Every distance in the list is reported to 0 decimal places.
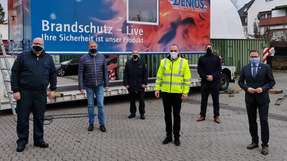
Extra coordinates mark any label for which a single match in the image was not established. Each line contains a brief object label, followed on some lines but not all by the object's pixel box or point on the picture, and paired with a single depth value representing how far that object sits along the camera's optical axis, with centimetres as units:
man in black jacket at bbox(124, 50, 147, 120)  735
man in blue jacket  601
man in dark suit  495
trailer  754
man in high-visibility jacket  522
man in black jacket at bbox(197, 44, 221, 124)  694
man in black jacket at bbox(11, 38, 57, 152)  486
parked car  934
